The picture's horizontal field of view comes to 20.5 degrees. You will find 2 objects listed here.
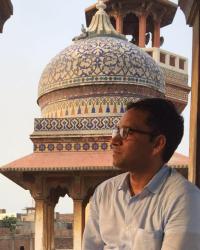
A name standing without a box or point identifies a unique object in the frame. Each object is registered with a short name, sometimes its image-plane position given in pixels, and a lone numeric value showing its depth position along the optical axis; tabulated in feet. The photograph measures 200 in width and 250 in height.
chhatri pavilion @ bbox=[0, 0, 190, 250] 31.94
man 5.56
